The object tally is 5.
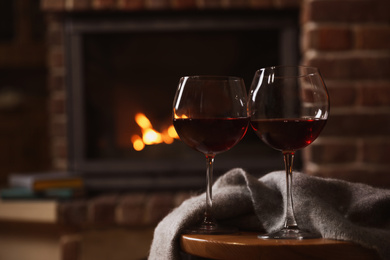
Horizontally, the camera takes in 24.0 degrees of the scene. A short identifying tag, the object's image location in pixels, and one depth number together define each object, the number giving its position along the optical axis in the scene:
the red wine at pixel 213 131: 1.21
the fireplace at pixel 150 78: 2.54
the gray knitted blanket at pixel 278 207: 1.17
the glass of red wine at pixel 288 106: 1.19
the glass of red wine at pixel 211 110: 1.21
